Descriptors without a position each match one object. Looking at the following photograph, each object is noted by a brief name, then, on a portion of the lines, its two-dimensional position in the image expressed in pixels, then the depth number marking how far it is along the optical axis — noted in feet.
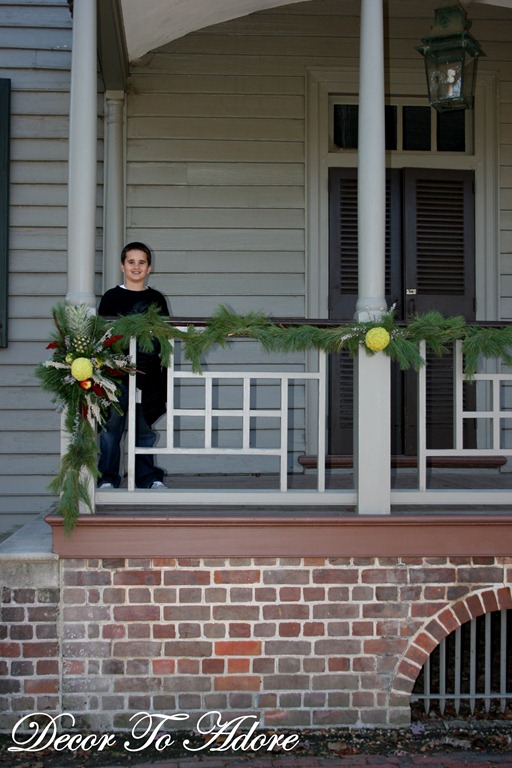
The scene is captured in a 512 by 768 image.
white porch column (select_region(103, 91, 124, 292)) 19.39
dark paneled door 20.18
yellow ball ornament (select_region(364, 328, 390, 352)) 12.96
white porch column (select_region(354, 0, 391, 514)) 13.26
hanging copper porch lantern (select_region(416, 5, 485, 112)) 14.83
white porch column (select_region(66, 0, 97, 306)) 13.30
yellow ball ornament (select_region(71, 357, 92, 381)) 12.41
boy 14.26
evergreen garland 12.68
